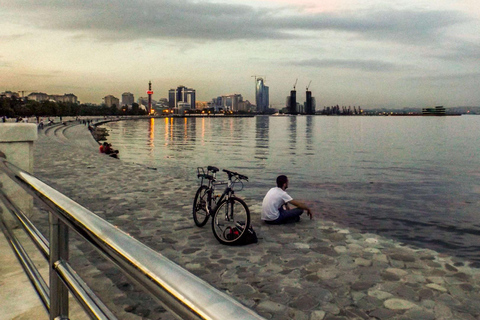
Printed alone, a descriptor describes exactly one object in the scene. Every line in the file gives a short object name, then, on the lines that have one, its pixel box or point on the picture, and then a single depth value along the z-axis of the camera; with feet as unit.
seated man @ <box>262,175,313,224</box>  30.32
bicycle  25.11
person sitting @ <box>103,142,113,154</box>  90.74
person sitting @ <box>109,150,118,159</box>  91.81
